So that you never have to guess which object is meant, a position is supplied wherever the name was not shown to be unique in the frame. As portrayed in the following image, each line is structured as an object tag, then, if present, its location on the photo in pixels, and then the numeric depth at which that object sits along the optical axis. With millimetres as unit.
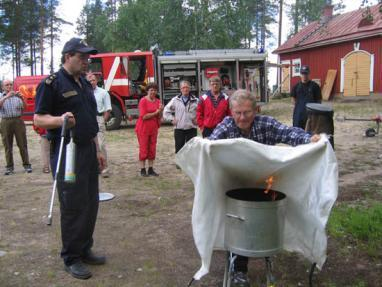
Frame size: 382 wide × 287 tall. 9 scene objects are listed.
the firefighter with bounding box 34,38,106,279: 3521
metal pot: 2717
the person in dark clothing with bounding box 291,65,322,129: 7949
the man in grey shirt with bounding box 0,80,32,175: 8125
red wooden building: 22423
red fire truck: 14508
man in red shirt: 6617
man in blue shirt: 3090
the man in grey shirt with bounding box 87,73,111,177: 7117
